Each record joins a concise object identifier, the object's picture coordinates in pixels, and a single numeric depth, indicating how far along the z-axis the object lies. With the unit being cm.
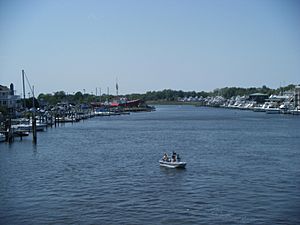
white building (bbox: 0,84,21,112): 9762
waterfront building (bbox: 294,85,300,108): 15300
